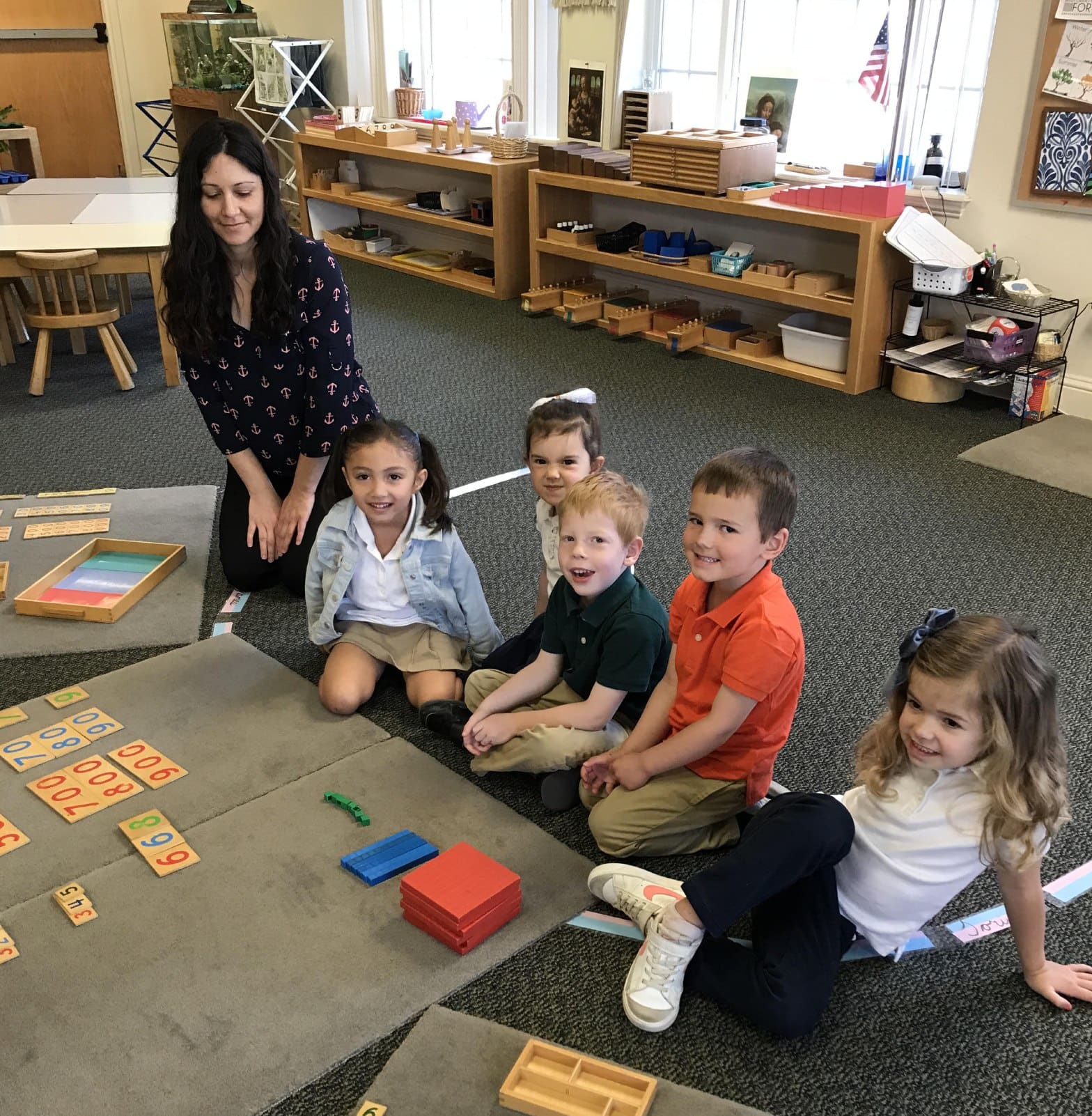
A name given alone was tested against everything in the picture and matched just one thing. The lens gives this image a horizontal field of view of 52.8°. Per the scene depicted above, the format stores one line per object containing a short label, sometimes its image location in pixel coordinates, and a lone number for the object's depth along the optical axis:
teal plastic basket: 4.18
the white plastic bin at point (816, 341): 3.99
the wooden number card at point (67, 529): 2.91
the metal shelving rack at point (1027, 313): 3.48
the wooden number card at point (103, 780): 1.92
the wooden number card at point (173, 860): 1.73
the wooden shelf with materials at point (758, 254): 3.73
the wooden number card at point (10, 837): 1.79
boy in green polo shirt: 1.79
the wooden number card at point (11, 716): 2.11
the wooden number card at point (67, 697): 2.18
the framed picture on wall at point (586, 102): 4.89
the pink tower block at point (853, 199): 3.71
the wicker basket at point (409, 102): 6.05
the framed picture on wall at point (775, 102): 4.30
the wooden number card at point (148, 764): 1.96
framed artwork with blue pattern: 3.35
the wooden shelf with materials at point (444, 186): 5.07
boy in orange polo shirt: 1.61
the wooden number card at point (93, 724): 2.09
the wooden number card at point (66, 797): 1.87
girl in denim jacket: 2.13
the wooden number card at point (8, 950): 1.56
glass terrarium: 6.59
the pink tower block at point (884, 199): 3.62
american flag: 3.84
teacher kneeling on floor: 2.37
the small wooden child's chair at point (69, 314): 3.84
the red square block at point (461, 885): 1.56
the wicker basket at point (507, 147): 5.05
